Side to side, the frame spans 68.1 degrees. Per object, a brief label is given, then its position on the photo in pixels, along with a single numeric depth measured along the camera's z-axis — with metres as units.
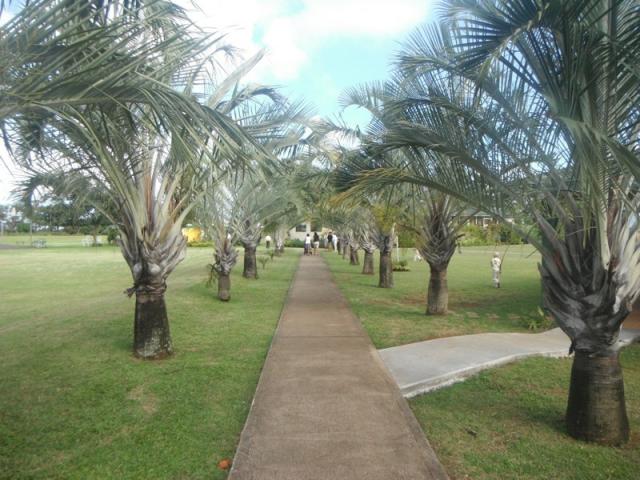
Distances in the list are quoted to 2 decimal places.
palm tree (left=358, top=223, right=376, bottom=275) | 19.75
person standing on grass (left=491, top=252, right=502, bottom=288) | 14.98
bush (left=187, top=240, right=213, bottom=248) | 54.75
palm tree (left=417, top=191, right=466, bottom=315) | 10.16
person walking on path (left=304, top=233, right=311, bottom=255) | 37.86
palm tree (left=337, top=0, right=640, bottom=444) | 3.29
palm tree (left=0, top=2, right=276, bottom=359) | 2.99
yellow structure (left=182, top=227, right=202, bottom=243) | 49.01
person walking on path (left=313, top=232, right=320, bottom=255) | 46.04
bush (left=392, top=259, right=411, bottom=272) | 23.39
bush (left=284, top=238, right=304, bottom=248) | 56.22
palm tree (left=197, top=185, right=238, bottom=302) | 12.31
